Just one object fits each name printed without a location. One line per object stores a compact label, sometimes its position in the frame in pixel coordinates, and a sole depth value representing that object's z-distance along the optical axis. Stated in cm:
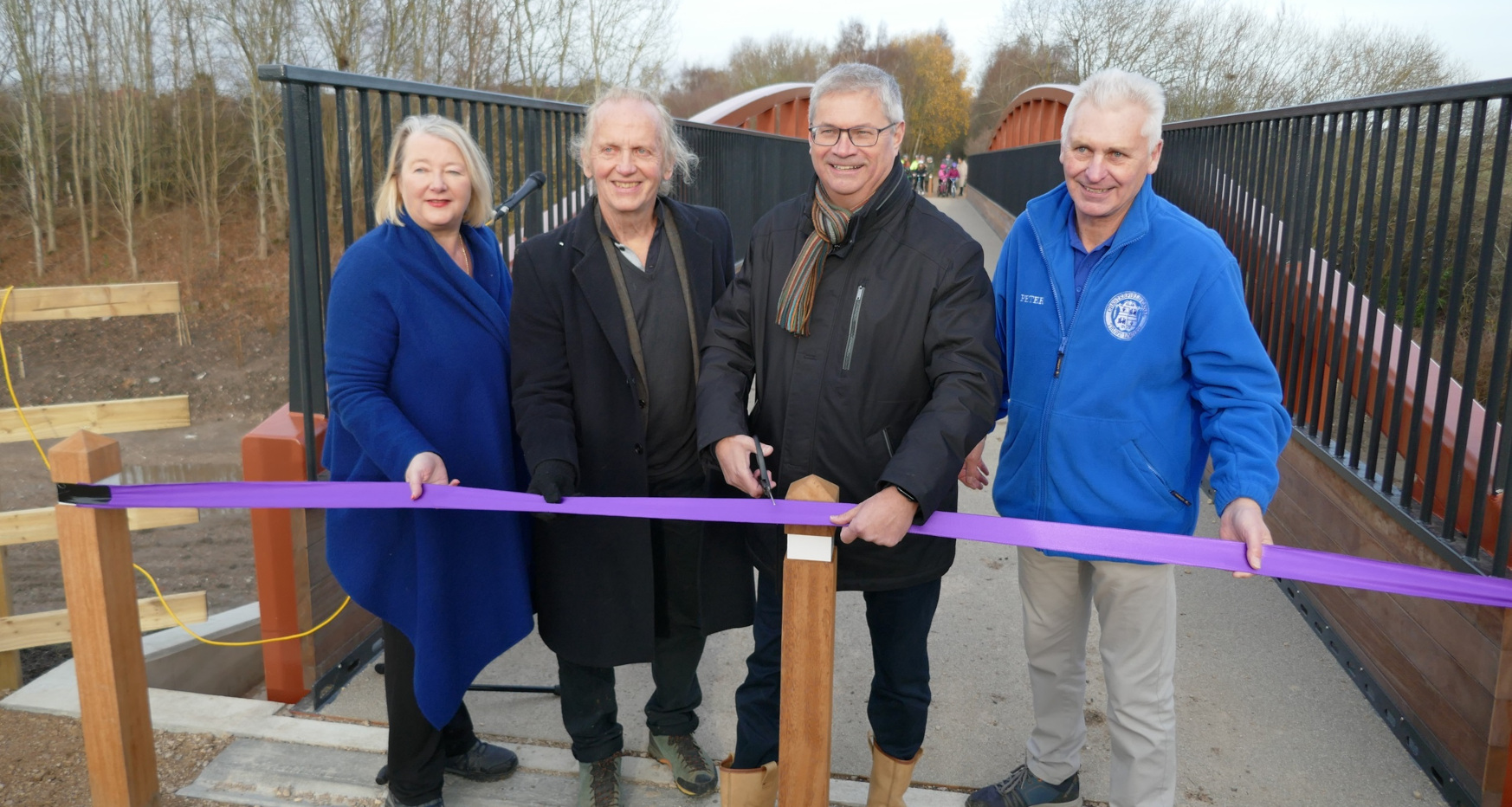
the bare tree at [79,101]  2394
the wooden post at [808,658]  187
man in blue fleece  222
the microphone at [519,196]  306
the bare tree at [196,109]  2488
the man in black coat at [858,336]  216
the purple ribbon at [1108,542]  201
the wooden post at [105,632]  222
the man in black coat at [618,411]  247
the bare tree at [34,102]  2302
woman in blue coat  240
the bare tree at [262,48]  2408
